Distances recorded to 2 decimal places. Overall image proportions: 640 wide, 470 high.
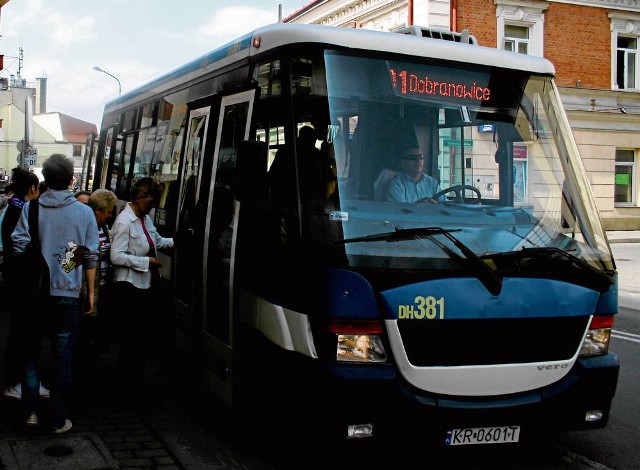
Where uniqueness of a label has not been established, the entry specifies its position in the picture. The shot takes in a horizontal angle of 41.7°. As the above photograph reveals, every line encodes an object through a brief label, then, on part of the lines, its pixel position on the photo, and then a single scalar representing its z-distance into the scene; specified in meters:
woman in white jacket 6.66
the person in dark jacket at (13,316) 5.68
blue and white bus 4.66
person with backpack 5.57
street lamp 54.78
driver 5.09
